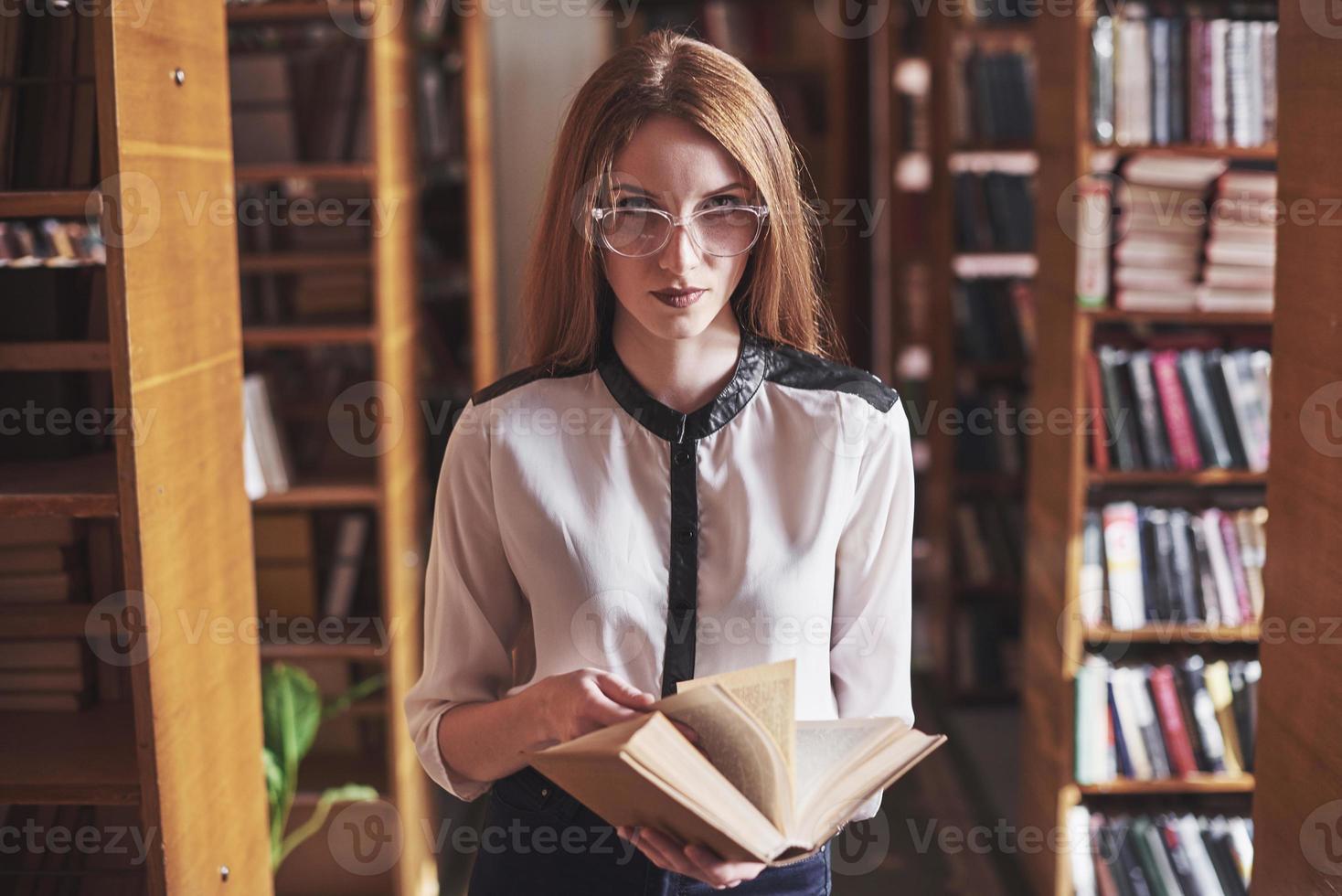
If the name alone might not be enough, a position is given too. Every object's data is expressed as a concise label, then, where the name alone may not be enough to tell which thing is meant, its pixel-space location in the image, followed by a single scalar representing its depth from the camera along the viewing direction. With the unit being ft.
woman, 3.90
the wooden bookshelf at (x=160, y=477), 4.39
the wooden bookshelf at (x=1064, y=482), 8.62
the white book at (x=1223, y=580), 8.87
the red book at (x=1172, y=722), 8.82
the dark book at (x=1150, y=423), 8.84
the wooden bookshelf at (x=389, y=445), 9.45
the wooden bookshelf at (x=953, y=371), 13.16
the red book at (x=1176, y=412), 8.85
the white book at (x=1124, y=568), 8.84
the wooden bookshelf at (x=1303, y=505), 4.33
